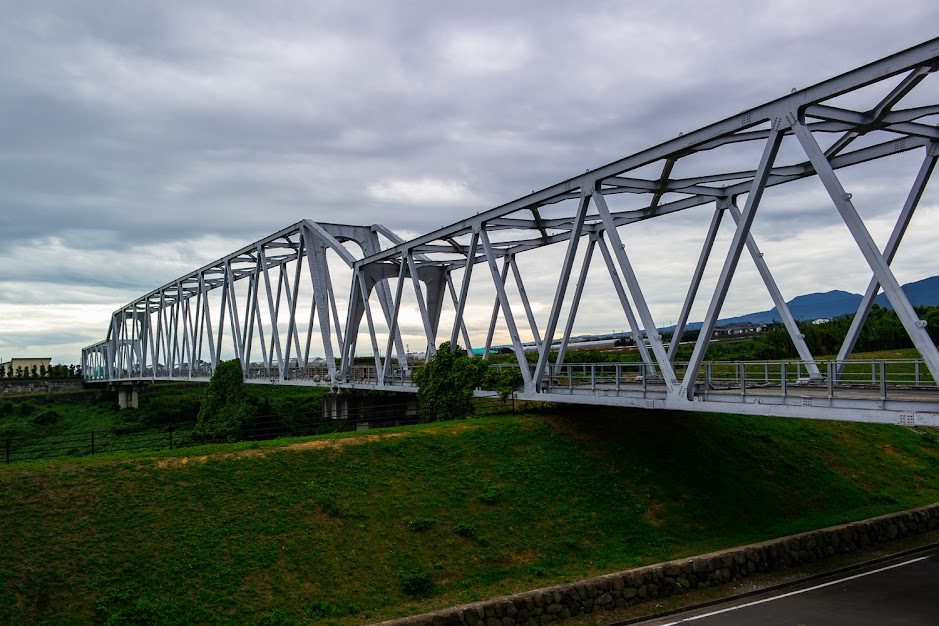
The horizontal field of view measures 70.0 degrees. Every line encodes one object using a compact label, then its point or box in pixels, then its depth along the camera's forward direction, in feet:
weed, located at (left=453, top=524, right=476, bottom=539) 64.80
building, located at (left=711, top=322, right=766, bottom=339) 298.97
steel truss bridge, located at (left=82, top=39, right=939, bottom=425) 48.47
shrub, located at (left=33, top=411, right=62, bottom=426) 252.01
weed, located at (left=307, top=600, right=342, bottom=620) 52.85
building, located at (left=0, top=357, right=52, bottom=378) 567.34
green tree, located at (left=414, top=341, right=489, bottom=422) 102.12
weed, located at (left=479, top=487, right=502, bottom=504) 70.38
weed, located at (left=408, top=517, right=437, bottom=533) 64.49
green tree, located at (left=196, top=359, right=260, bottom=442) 140.25
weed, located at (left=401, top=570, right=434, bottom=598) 56.75
